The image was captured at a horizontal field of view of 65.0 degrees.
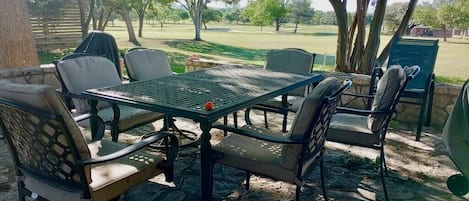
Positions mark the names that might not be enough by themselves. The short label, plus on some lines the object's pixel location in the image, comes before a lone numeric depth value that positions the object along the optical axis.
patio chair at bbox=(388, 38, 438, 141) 4.06
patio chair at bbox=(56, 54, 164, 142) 2.88
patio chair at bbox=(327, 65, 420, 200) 2.47
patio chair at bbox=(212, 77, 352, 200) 1.86
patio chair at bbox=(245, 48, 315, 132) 3.75
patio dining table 2.12
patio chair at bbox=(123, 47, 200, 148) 3.61
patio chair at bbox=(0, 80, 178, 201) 1.54
